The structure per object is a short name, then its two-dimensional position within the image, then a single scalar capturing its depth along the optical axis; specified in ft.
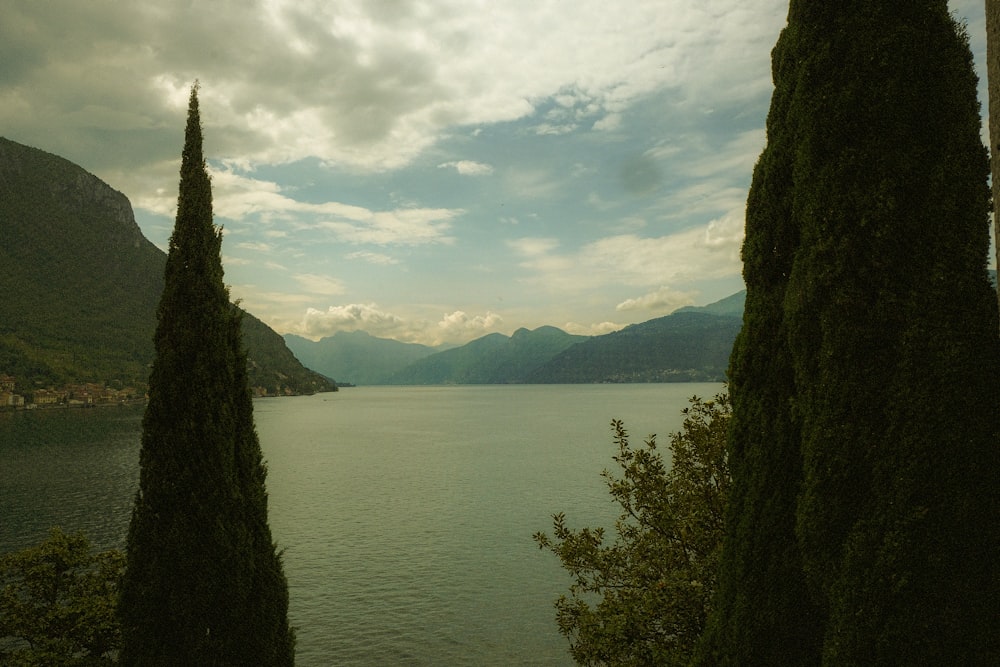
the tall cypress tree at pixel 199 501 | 32.55
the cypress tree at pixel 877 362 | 17.29
